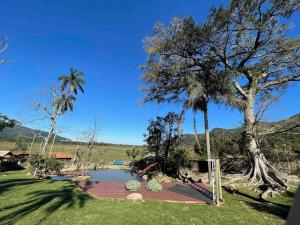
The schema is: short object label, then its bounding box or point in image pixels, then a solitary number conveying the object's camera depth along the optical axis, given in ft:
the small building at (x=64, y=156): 163.53
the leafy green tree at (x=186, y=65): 58.65
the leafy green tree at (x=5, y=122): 69.05
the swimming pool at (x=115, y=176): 76.17
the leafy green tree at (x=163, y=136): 84.74
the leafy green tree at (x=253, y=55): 52.29
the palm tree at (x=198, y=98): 58.85
